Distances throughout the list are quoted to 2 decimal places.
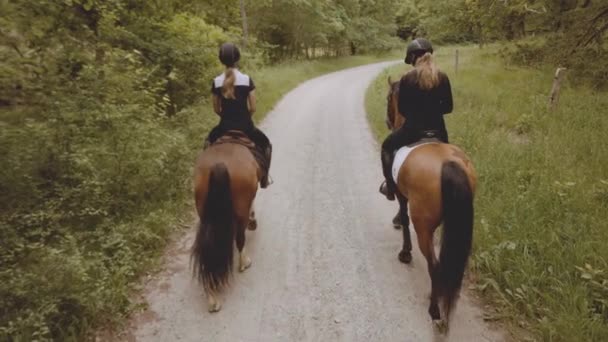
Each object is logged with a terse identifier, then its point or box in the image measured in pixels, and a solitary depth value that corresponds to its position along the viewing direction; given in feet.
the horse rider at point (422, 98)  11.76
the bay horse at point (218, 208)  11.44
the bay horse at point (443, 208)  10.19
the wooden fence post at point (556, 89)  27.04
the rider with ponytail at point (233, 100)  12.94
